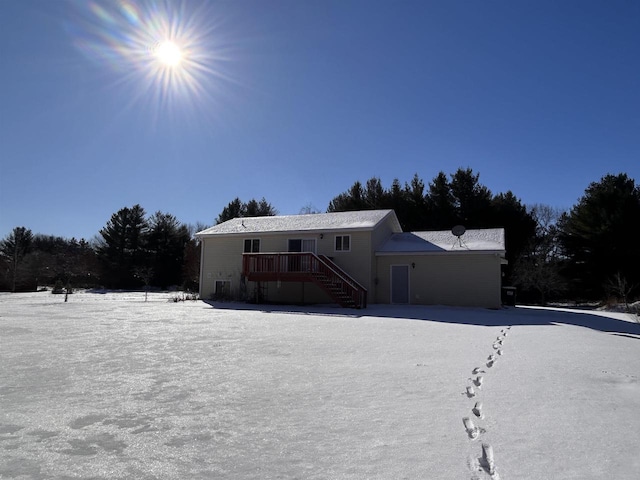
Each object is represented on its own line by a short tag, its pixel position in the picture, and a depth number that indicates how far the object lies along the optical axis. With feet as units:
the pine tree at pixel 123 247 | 130.11
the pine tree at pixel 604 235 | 91.40
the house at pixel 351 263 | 60.29
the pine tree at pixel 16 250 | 109.40
